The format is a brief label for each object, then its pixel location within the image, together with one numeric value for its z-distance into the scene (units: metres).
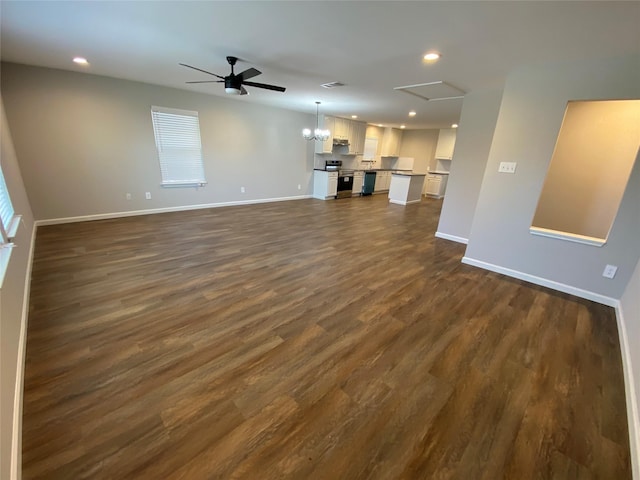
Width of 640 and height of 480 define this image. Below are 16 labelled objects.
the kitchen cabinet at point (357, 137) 8.26
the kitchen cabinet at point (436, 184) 9.28
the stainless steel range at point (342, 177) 8.00
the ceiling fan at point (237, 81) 3.02
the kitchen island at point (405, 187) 7.52
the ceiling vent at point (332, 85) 3.90
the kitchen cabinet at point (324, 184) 7.73
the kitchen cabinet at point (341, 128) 7.64
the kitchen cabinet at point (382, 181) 9.45
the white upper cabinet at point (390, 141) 9.92
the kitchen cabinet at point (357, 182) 8.57
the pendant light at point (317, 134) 6.70
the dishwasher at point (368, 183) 8.93
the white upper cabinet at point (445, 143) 8.98
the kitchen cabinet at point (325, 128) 7.35
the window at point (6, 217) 2.06
